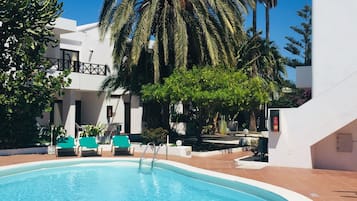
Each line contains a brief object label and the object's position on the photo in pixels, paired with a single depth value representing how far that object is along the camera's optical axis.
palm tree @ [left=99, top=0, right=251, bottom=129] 19.27
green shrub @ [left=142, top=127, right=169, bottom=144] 19.78
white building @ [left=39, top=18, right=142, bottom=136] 23.89
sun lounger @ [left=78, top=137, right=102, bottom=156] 18.22
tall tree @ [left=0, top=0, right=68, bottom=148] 16.89
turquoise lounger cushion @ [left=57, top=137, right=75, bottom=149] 17.84
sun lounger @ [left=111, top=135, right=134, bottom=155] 18.19
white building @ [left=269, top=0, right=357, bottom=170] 13.27
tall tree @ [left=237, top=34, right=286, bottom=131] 31.22
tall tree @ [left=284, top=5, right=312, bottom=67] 43.28
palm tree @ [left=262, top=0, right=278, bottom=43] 40.88
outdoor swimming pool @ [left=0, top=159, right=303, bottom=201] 11.38
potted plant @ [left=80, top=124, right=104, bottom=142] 22.25
